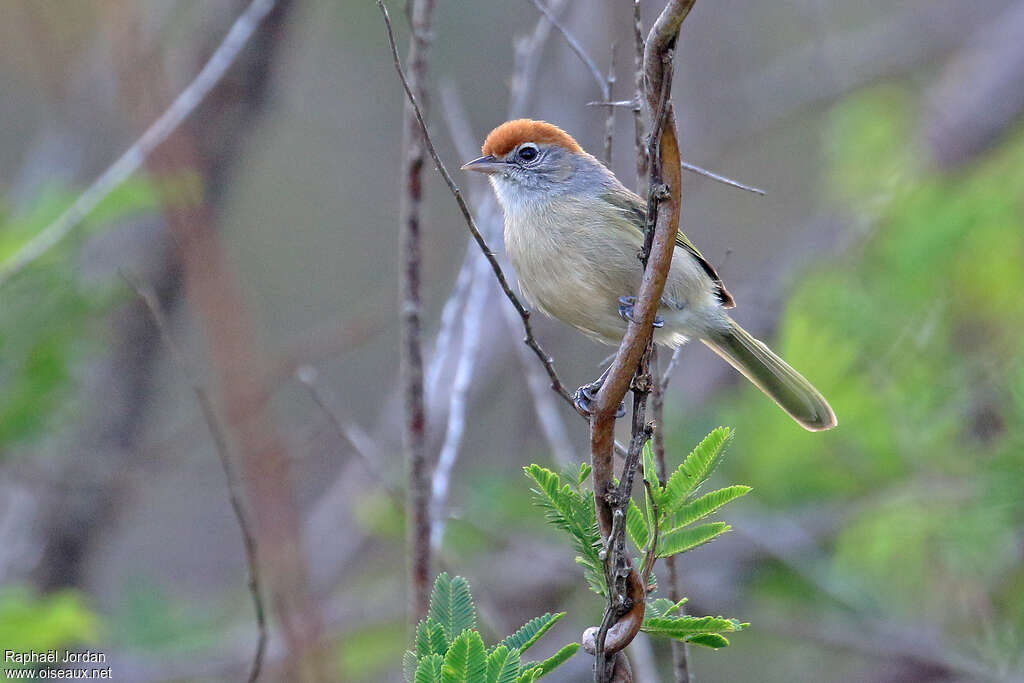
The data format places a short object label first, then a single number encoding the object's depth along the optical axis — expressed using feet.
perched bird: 23.09
